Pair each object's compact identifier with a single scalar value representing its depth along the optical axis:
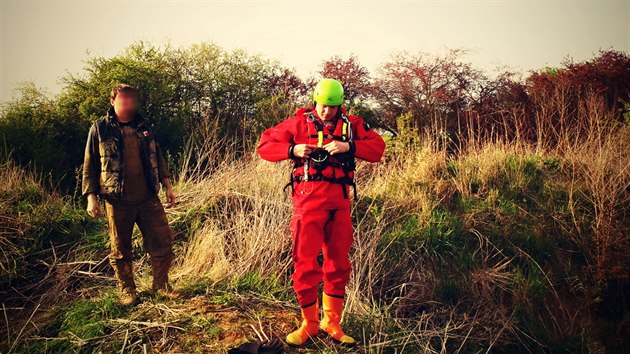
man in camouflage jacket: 3.91
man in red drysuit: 3.30
